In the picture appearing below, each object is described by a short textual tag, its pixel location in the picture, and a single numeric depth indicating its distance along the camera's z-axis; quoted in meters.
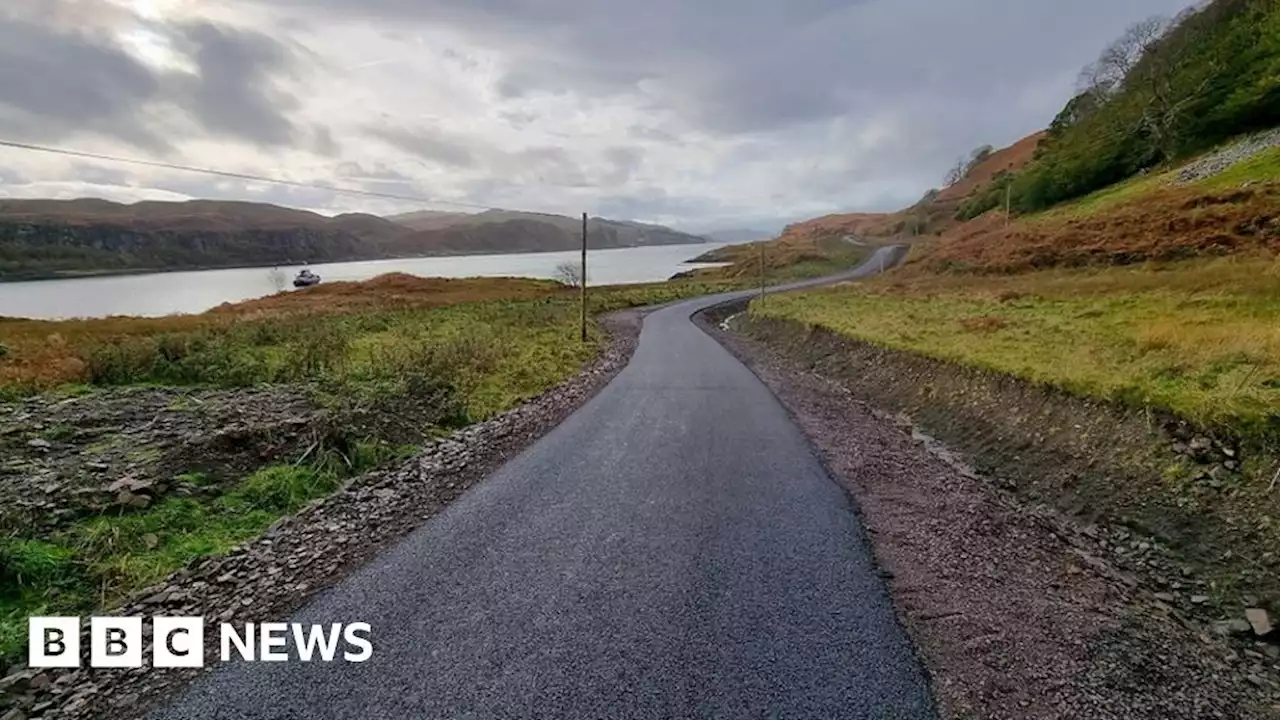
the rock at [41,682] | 4.84
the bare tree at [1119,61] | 80.47
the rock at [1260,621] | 5.61
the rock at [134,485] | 8.37
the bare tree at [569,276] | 80.75
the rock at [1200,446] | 8.27
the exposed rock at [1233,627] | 5.74
